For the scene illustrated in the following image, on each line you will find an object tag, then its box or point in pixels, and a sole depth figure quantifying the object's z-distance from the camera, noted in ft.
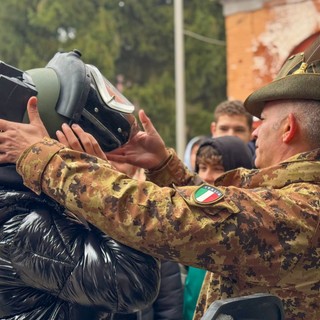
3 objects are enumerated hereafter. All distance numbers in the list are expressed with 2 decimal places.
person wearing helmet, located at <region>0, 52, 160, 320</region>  5.55
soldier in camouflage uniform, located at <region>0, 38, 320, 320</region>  5.54
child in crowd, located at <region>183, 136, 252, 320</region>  12.03
